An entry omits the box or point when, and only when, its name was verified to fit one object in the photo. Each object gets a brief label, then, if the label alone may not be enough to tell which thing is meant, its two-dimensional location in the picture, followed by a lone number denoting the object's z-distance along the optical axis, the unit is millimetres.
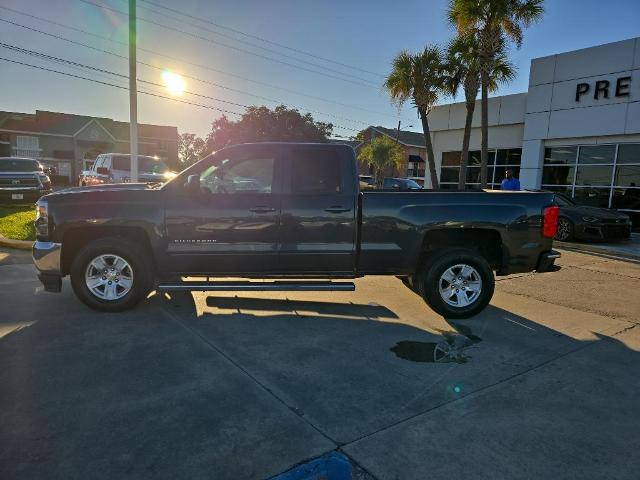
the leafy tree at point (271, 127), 41719
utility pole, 10891
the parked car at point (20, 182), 15047
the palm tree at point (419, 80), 18656
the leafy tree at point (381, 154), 39406
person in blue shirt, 11805
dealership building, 14883
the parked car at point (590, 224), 11906
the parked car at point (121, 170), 14300
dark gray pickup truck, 5055
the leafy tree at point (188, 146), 73438
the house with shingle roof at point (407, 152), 52406
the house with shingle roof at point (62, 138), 46406
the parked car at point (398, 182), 23016
